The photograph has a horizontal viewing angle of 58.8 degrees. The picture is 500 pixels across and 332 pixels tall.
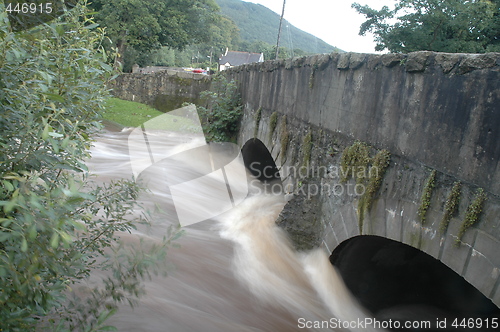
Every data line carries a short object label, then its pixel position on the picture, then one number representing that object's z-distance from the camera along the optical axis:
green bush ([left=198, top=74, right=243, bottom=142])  10.75
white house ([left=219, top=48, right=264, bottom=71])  65.87
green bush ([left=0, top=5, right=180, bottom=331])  1.62
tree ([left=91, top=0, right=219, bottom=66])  25.69
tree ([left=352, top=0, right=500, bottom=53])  12.25
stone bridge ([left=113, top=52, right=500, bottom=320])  2.99
